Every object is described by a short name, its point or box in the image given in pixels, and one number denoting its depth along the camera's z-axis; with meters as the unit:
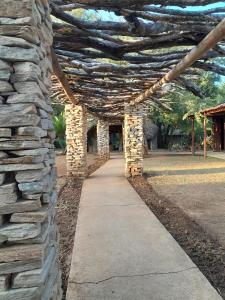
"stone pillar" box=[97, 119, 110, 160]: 15.15
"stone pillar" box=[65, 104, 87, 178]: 8.26
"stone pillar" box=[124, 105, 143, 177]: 8.35
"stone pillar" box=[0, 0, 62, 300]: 1.32
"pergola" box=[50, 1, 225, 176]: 2.43
